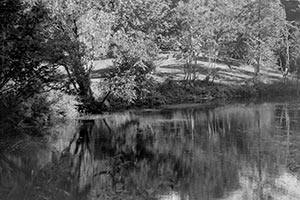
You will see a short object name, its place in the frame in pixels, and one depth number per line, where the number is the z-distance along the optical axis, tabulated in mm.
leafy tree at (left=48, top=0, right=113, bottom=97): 28359
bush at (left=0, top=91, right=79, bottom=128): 14458
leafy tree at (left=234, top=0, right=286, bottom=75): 48438
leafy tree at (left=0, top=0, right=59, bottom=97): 11672
